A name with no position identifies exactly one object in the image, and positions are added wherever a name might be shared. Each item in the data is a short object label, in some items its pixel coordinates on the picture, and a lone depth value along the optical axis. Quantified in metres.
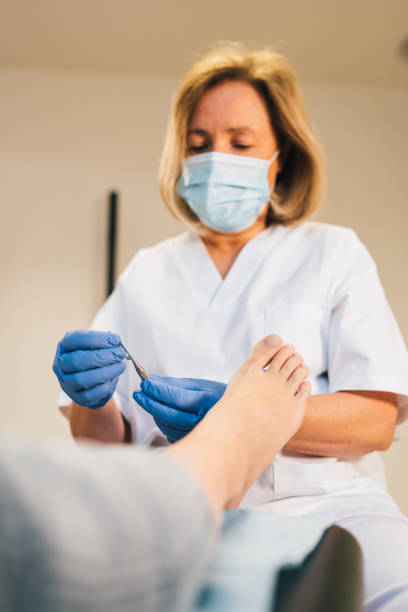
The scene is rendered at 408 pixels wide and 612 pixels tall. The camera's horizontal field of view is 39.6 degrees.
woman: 0.90
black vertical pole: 2.42
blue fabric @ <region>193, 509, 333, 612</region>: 0.33
